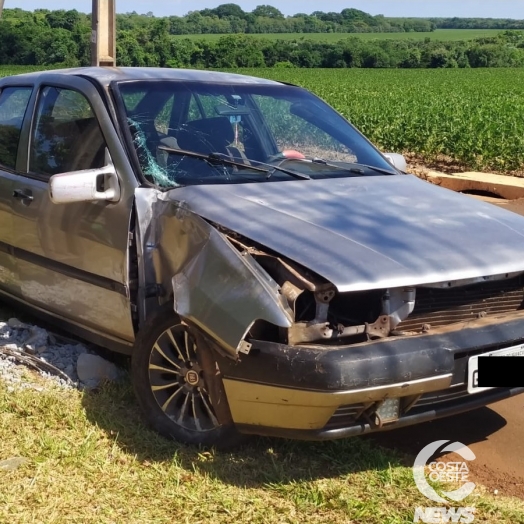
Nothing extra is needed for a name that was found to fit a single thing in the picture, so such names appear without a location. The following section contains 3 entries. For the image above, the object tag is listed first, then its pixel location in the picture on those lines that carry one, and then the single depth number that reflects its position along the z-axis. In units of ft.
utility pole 28.32
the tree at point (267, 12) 394.93
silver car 11.07
